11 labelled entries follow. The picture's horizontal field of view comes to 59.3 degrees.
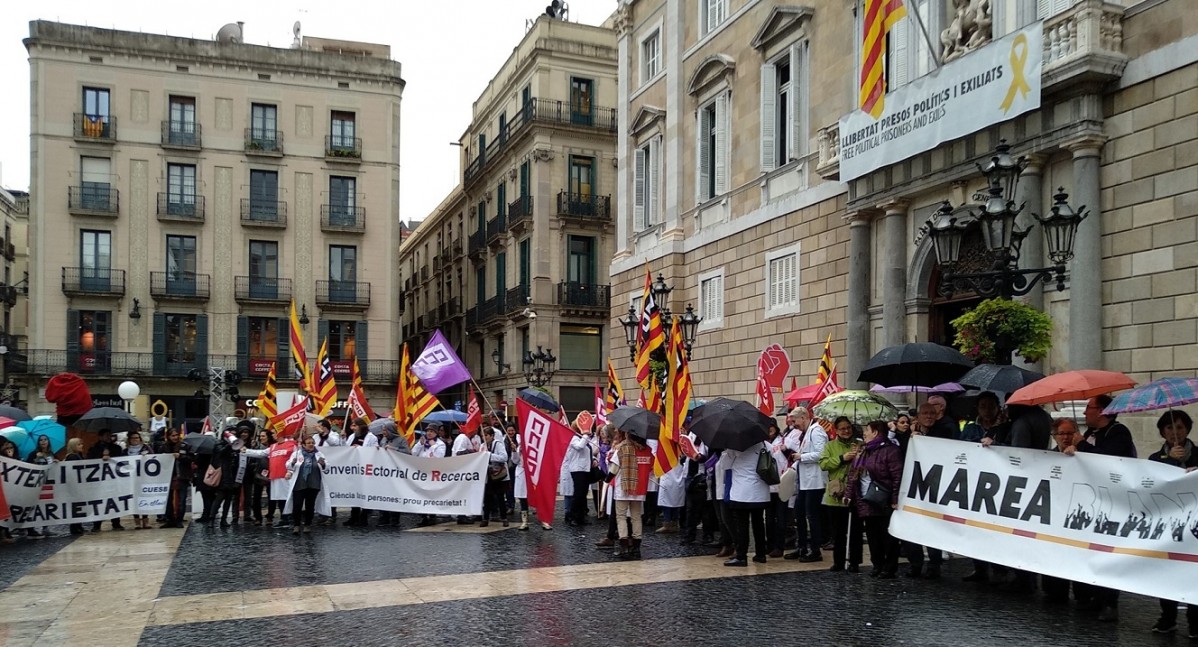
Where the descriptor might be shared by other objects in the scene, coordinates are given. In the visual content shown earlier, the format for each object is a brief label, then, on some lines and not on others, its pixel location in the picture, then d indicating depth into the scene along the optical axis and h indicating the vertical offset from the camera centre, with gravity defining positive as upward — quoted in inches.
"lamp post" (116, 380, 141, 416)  1334.9 -67.5
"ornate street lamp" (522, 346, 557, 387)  1187.9 -24.7
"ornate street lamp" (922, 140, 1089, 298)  451.5 +48.2
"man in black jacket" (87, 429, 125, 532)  643.5 -68.0
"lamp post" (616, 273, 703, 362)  815.6 +14.8
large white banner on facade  603.5 +149.7
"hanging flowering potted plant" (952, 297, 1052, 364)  482.3 +4.2
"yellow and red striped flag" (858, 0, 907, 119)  694.5 +195.0
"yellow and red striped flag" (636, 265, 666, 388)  640.4 +4.0
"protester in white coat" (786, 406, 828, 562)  478.3 -69.9
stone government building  553.0 +111.8
